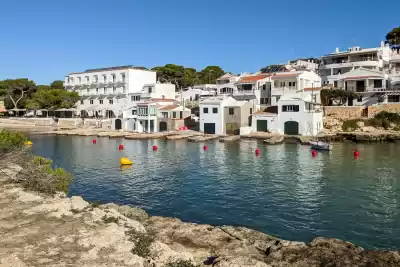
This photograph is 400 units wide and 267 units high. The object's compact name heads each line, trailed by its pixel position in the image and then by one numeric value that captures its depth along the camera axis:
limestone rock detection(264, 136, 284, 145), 53.38
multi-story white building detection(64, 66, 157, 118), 90.94
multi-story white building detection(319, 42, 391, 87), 75.60
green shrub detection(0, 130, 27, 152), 19.34
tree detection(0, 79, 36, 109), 103.44
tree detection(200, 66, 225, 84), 120.76
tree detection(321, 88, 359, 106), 66.81
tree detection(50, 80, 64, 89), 123.06
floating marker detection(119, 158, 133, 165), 37.72
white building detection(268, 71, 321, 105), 68.06
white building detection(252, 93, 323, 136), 60.18
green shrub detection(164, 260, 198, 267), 9.86
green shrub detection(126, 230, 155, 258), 10.70
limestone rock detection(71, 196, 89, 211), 15.09
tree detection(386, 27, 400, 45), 91.44
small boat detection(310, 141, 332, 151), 45.69
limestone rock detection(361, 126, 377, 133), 60.28
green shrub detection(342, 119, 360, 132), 61.88
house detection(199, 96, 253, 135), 65.88
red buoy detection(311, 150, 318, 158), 41.84
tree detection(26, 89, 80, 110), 91.81
